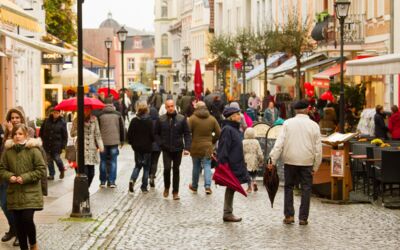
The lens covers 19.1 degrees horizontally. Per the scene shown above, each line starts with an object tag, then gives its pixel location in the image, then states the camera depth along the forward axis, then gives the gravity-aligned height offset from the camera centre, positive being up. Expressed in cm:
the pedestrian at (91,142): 2189 -113
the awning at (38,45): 2574 +88
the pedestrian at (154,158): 2322 -152
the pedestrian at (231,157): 1753 -113
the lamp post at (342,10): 2841 +168
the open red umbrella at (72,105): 2366 -46
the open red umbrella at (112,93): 4975 -50
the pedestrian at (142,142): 2298 -117
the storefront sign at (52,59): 4222 +82
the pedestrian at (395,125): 2905 -111
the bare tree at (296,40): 4747 +163
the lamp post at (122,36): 4827 +187
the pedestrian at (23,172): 1307 -99
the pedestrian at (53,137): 2597 -120
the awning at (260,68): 6129 +68
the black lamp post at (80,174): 1791 -140
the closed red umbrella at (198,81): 5231 +0
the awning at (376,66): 2234 +29
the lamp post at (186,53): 8109 +194
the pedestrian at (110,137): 2373 -112
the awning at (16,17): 2419 +140
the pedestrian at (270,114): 3756 -106
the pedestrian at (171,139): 2183 -106
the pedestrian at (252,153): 2278 -140
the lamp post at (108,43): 5928 +195
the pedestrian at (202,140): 2230 -112
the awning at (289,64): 5099 +76
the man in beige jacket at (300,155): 1691 -106
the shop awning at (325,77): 4186 +12
